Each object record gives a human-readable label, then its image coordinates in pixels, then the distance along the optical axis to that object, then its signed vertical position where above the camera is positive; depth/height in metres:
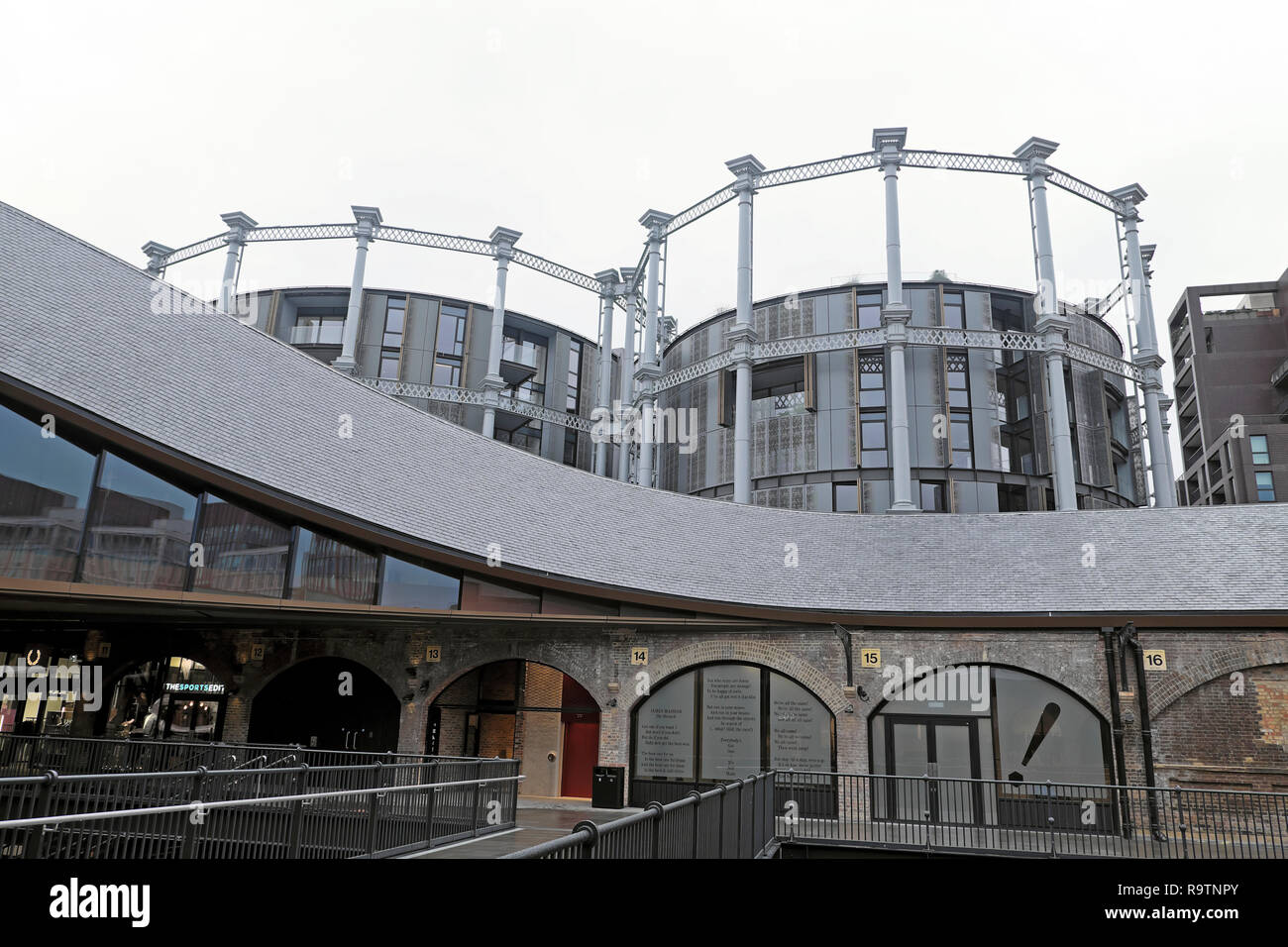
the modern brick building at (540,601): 15.30 +1.94
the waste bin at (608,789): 19.14 -1.87
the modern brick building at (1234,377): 62.50 +25.50
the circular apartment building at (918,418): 34.12 +11.07
